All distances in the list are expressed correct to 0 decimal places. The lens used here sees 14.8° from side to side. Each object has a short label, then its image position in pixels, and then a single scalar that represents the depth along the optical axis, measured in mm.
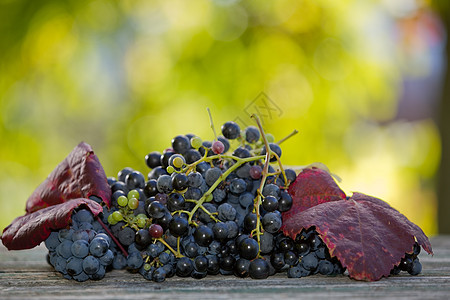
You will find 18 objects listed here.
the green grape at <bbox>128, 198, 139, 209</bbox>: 1181
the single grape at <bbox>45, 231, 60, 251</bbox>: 1177
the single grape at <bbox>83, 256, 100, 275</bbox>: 1153
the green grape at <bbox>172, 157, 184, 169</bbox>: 1178
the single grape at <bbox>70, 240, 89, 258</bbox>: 1156
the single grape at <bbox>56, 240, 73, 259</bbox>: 1162
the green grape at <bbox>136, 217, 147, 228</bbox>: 1174
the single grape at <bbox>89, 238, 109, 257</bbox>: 1158
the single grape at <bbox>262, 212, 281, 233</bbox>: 1168
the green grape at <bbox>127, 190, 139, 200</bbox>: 1189
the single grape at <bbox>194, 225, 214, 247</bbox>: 1164
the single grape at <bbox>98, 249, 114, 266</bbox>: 1162
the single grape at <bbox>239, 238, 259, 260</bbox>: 1159
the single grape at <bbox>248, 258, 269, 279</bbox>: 1161
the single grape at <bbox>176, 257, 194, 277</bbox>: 1164
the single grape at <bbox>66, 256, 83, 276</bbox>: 1154
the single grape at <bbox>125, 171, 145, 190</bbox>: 1212
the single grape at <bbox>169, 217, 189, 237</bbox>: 1160
